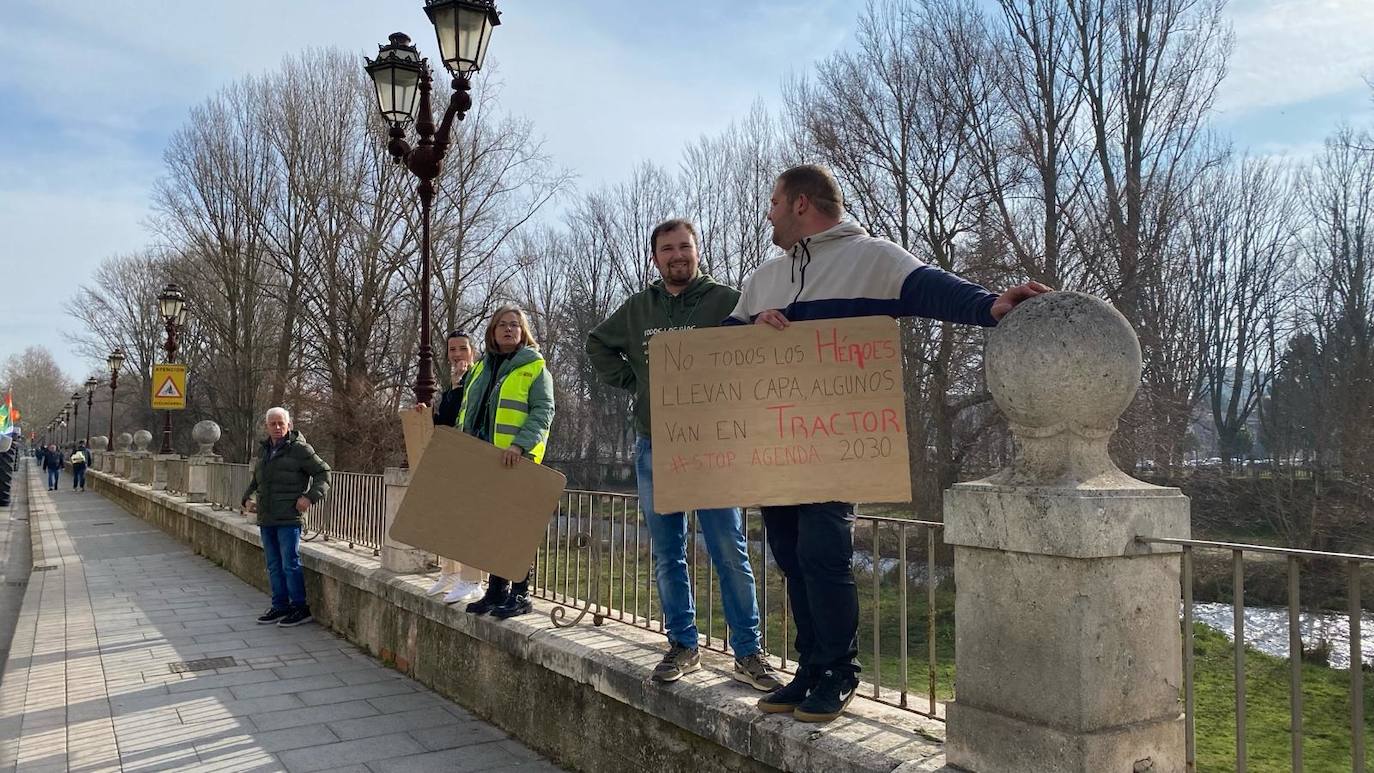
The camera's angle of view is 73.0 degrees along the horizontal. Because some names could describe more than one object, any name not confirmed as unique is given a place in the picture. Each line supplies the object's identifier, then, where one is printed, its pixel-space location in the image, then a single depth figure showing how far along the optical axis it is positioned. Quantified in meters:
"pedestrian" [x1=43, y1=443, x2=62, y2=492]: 42.47
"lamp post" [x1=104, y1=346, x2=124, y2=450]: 32.00
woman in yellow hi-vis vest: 5.19
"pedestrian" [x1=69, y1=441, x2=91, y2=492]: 41.31
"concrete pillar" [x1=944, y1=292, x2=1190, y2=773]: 2.33
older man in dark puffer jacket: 8.29
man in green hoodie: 3.85
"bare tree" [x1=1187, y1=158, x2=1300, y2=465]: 30.92
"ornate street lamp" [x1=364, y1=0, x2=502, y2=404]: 7.71
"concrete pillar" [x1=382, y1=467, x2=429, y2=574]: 6.98
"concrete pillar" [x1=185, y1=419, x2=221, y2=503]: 17.30
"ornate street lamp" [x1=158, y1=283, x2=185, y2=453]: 21.17
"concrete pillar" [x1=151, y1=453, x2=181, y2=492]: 23.20
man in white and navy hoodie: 3.13
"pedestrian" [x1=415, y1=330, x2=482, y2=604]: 5.93
